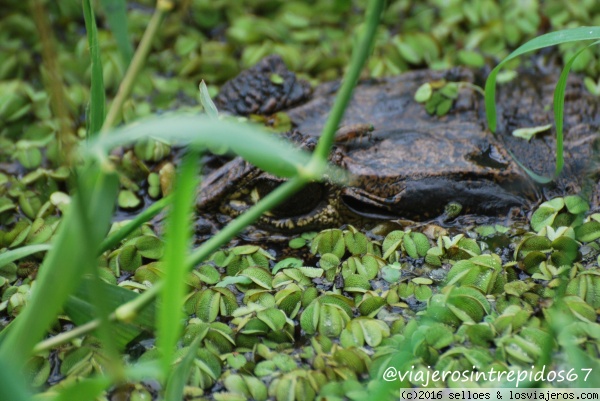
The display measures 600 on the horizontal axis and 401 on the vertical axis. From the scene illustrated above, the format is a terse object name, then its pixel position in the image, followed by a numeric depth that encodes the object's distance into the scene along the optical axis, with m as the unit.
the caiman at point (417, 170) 2.30
